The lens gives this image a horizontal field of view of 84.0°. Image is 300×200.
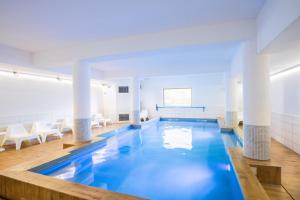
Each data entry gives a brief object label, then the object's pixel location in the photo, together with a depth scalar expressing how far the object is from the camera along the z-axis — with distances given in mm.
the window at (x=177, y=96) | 11961
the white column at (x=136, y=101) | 8702
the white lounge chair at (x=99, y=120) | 8552
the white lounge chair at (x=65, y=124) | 7371
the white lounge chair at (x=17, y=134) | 4984
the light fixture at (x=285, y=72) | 4346
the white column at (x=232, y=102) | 7320
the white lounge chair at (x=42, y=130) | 5754
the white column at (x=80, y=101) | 4906
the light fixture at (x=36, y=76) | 5750
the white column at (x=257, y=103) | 3105
